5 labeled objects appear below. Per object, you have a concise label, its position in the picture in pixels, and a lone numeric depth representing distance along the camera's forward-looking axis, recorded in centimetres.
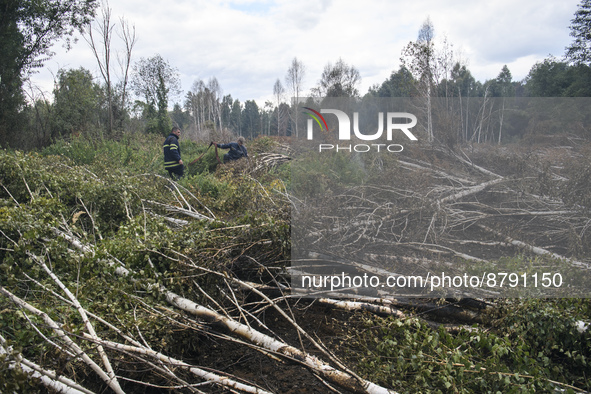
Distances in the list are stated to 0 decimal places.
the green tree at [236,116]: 6310
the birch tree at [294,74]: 3148
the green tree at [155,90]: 2441
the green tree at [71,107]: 1692
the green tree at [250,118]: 6143
